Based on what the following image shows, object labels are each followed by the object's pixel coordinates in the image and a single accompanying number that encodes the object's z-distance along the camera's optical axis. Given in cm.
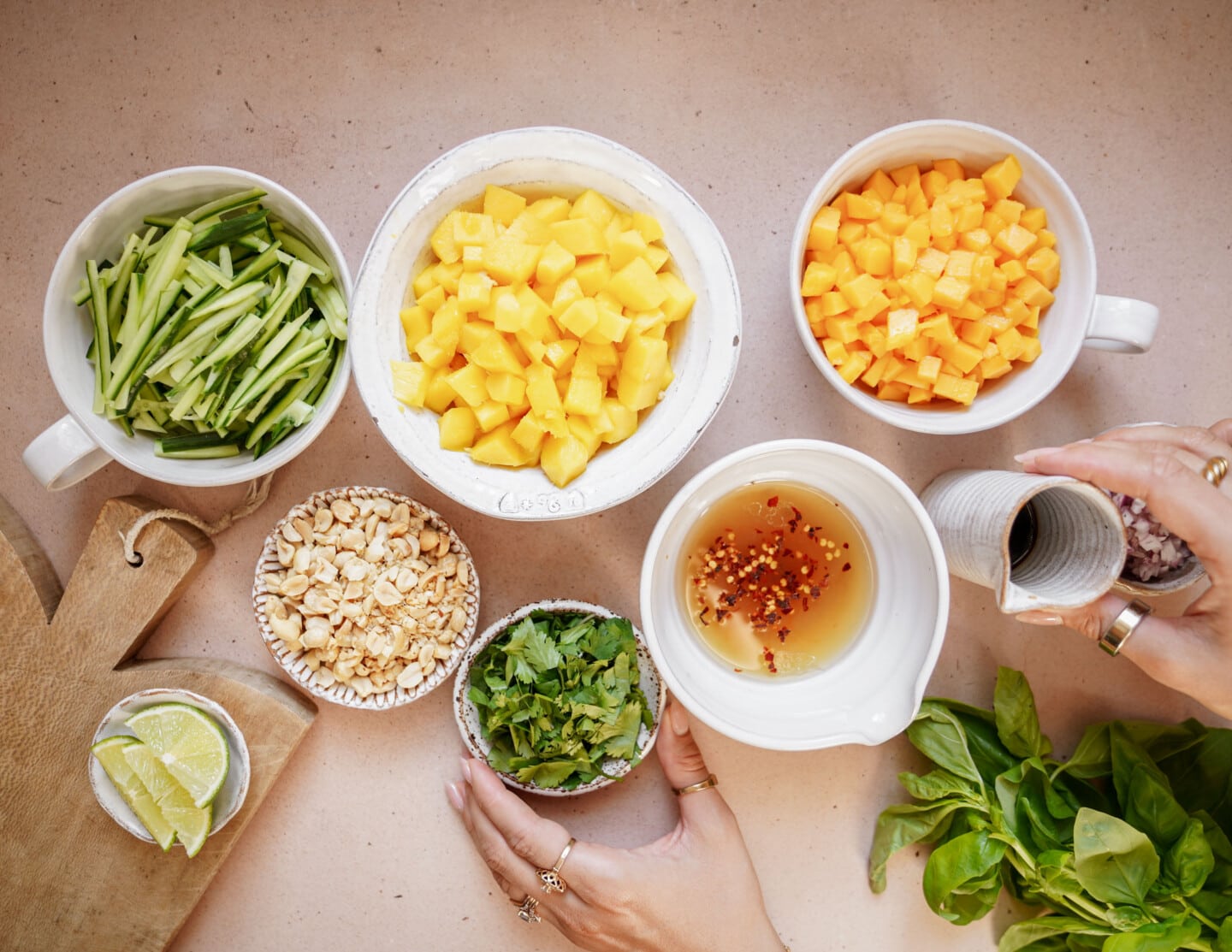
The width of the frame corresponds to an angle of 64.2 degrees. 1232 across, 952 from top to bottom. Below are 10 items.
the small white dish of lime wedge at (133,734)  45
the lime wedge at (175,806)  44
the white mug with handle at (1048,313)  43
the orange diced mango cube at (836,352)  44
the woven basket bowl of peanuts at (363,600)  45
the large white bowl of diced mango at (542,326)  39
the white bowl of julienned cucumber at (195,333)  41
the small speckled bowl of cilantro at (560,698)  44
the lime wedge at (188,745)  44
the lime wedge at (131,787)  44
